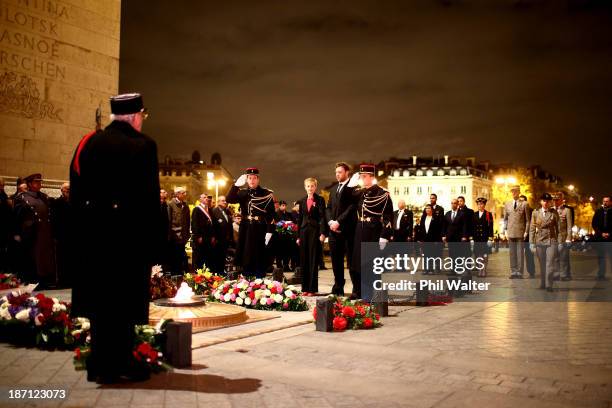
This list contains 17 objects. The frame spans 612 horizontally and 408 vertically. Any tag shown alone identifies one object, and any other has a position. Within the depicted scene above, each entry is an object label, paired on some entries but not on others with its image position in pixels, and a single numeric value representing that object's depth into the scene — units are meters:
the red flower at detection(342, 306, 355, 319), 8.91
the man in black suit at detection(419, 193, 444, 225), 20.23
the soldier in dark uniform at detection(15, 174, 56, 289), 12.74
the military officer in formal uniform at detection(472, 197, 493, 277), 19.39
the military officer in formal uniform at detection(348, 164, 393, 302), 12.23
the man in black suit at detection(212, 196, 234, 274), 15.76
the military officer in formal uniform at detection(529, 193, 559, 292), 14.97
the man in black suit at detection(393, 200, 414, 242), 20.92
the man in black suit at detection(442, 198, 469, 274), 19.20
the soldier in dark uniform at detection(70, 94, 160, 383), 5.45
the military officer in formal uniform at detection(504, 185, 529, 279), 18.47
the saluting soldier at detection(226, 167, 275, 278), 13.52
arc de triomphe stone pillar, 13.33
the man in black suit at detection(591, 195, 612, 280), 18.22
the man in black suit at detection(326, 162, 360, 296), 12.92
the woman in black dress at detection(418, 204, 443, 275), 20.20
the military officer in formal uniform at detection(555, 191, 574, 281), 17.94
